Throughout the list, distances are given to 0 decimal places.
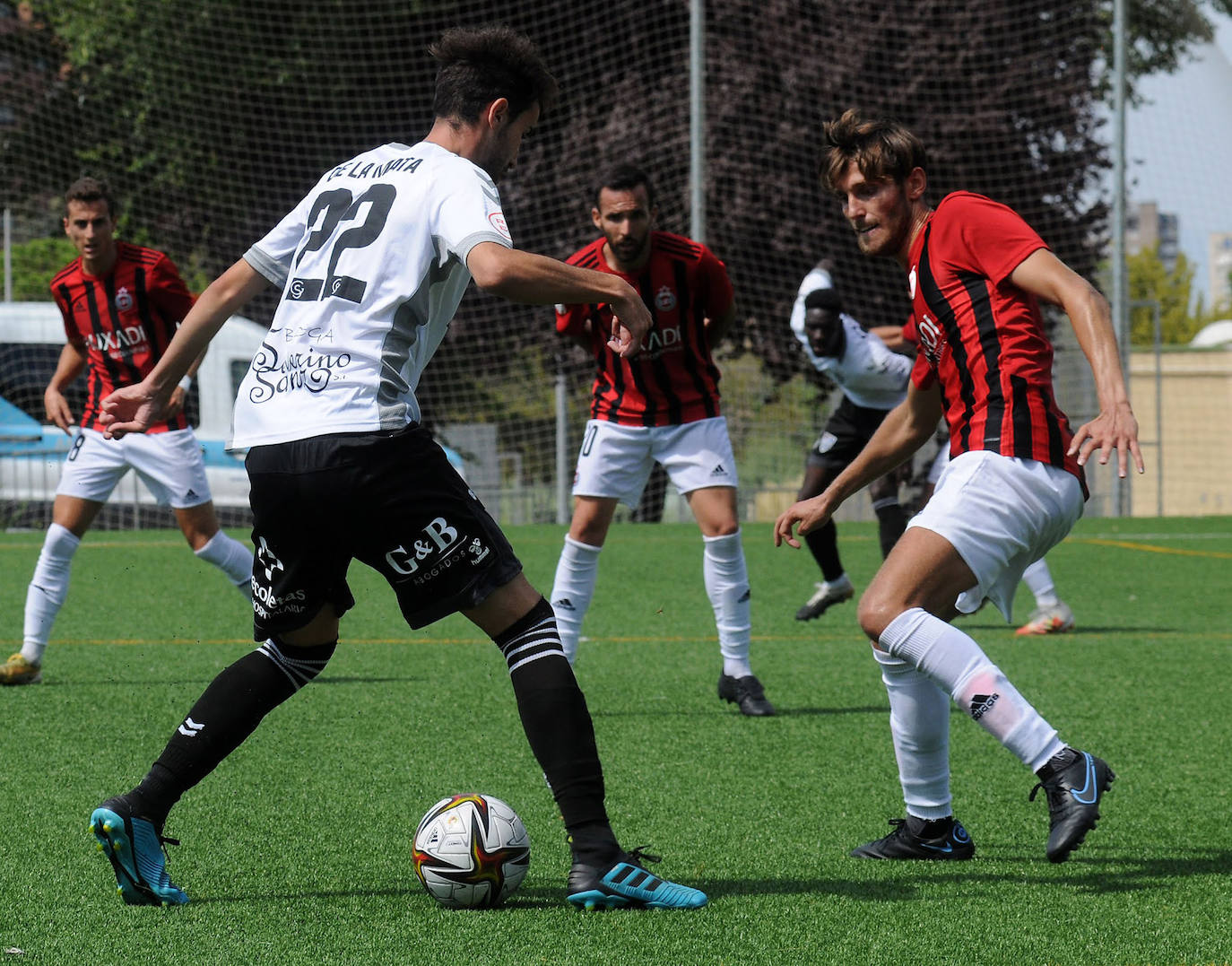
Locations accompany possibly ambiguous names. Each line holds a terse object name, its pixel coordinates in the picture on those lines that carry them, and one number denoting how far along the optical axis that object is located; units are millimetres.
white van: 32219
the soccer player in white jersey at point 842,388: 17844
